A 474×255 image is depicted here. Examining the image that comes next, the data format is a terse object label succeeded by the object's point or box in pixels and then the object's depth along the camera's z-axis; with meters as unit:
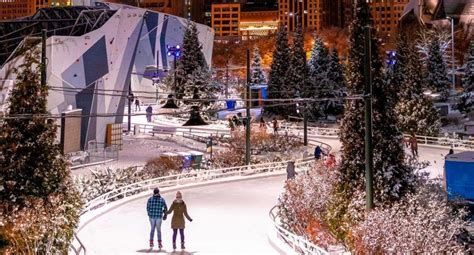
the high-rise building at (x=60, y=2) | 178.16
